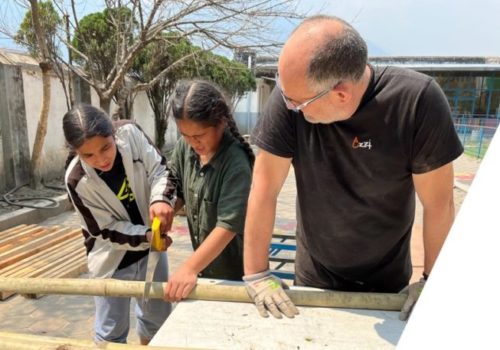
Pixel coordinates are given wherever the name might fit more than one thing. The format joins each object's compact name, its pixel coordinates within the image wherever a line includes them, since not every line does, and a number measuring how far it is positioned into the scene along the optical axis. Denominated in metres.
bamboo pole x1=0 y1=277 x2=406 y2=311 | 1.30
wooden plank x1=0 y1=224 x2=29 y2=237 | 4.67
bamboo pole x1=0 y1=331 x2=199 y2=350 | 1.06
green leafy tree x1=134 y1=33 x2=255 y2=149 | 7.04
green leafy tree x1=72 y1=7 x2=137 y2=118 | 6.88
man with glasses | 1.09
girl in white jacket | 1.67
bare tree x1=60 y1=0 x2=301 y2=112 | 5.66
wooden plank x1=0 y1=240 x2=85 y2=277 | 3.58
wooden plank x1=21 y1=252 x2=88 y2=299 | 3.56
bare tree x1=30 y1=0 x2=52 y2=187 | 5.37
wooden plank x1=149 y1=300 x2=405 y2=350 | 1.11
